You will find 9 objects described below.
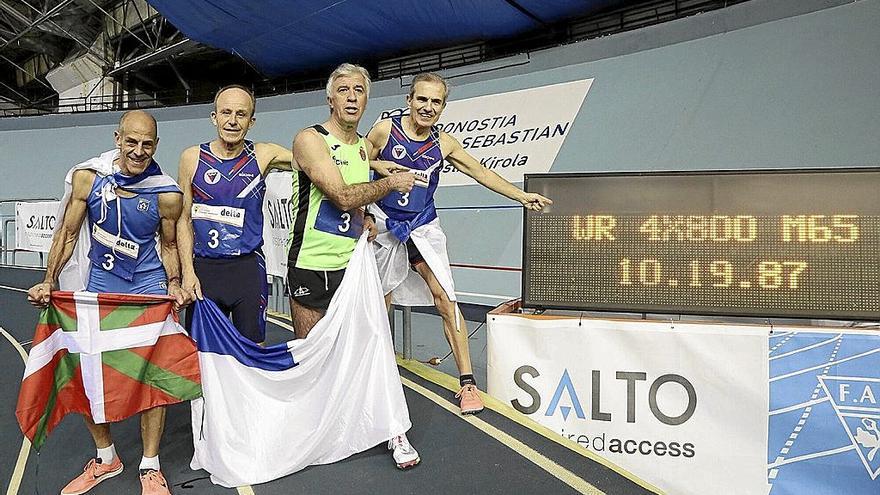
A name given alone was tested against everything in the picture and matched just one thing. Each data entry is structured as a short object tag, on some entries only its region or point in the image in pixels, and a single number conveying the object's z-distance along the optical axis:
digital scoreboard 2.21
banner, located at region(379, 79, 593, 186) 6.71
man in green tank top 2.09
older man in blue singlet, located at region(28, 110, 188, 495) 1.98
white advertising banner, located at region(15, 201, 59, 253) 9.42
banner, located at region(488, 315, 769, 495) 2.34
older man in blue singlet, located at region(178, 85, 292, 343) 2.27
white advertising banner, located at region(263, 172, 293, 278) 5.90
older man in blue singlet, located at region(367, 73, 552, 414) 2.63
